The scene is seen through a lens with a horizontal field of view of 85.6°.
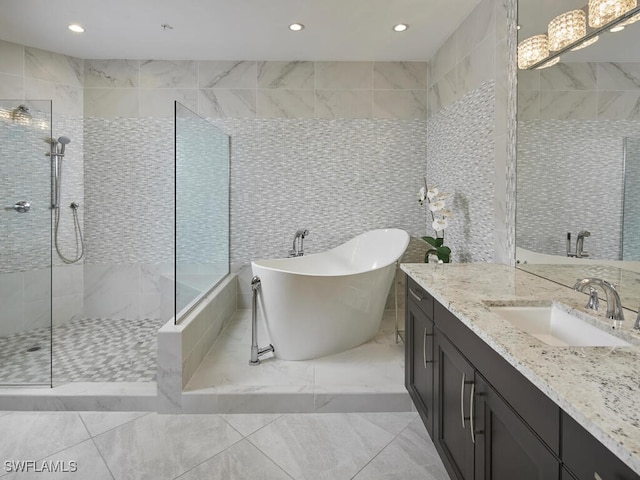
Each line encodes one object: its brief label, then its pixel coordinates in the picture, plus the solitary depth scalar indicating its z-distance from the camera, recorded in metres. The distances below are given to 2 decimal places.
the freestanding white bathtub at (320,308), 2.42
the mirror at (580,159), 1.20
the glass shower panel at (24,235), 2.46
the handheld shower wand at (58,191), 2.99
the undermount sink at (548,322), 1.19
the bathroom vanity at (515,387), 0.64
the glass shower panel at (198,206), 2.29
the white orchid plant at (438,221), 2.54
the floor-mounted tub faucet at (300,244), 3.40
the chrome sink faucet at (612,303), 1.05
